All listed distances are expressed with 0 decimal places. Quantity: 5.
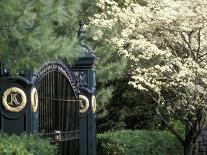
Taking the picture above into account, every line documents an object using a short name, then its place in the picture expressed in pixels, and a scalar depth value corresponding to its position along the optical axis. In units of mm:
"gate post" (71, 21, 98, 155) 14167
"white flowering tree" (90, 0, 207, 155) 16622
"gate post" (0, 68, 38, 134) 10250
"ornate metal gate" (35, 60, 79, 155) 11326
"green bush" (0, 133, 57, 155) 7608
